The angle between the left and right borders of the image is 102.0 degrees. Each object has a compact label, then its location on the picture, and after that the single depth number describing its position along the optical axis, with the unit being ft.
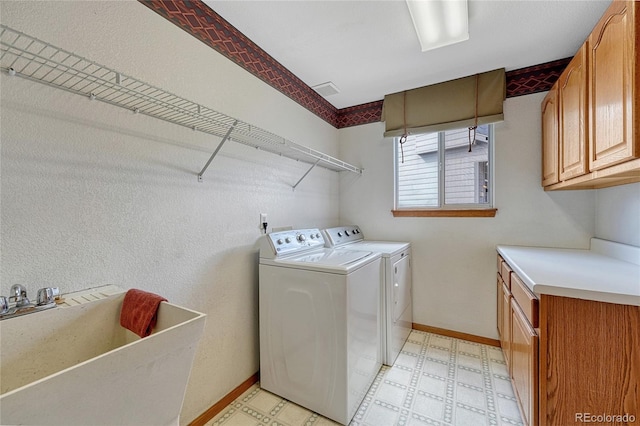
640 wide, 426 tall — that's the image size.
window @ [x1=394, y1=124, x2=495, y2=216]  8.03
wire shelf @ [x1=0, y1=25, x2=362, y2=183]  3.01
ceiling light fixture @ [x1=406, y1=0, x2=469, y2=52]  4.70
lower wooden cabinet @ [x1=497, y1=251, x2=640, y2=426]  3.39
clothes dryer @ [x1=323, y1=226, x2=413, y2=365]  6.67
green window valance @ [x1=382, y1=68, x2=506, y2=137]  7.41
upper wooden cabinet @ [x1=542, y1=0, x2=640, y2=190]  3.34
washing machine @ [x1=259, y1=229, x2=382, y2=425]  4.94
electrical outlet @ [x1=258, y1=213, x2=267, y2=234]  6.34
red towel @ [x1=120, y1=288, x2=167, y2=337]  3.04
